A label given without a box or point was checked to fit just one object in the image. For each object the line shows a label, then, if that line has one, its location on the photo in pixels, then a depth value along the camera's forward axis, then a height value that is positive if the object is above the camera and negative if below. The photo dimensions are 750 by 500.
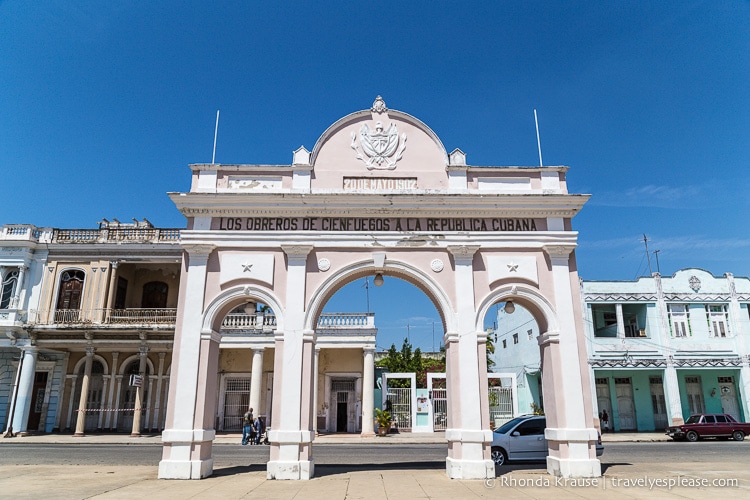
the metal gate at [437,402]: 22.86 -0.54
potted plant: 22.19 -1.38
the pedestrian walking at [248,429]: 18.84 -1.47
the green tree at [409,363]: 34.69 +1.84
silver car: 12.44 -1.31
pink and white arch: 10.56 +2.84
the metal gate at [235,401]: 24.20 -0.58
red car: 21.20 -1.49
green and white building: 24.53 +1.96
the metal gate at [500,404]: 22.42 -0.60
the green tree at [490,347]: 31.33 +2.60
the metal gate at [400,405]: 23.55 -0.70
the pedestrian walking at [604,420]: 24.16 -1.35
